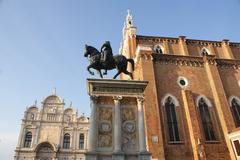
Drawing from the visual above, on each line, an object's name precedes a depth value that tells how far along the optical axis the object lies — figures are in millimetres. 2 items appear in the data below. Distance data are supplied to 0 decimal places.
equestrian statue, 10289
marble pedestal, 8789
